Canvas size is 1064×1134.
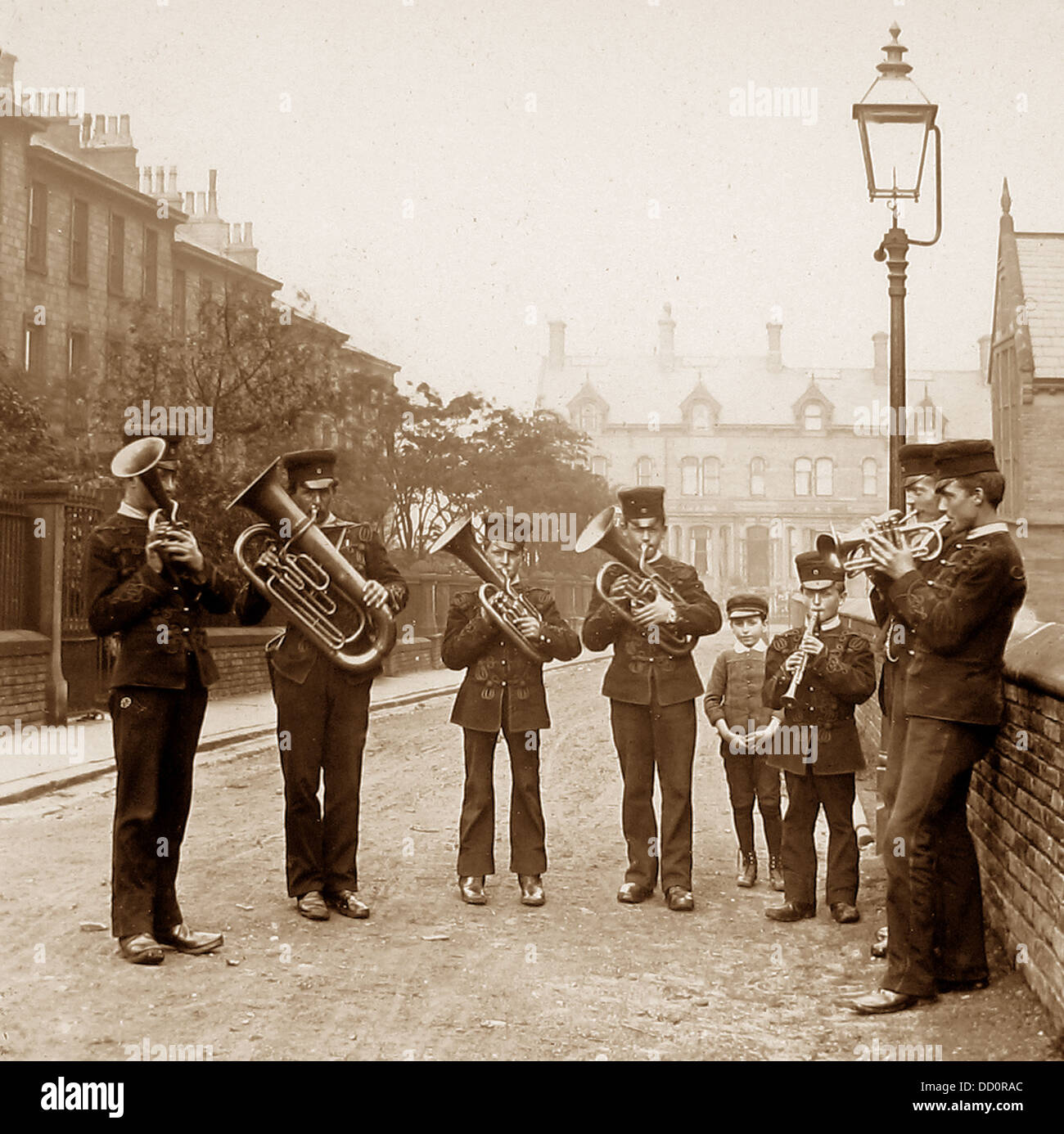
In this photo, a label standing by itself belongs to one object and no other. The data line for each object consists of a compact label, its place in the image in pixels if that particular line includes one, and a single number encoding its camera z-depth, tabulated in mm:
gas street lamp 8969
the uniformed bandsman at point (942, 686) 5383
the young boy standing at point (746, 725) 8109
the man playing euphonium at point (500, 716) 7484
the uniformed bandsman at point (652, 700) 7445
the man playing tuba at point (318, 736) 7055
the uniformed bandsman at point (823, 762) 7090
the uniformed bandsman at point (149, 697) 6148
